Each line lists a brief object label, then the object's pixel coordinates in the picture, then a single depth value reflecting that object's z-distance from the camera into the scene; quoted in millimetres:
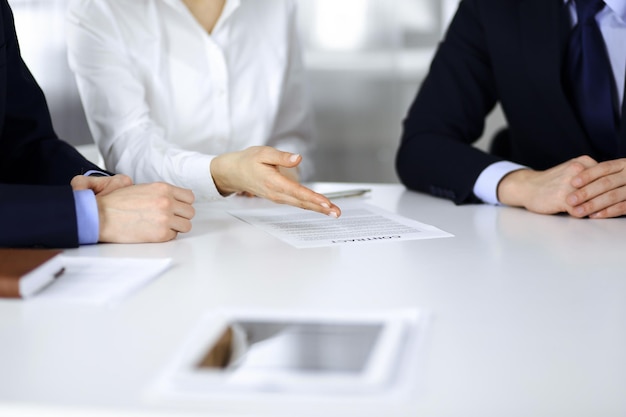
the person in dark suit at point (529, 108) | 1833
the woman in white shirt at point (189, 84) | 2093
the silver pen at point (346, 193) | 2023
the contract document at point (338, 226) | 1662
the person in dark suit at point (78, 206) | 1590
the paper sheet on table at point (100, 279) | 1392
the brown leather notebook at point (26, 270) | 1385
